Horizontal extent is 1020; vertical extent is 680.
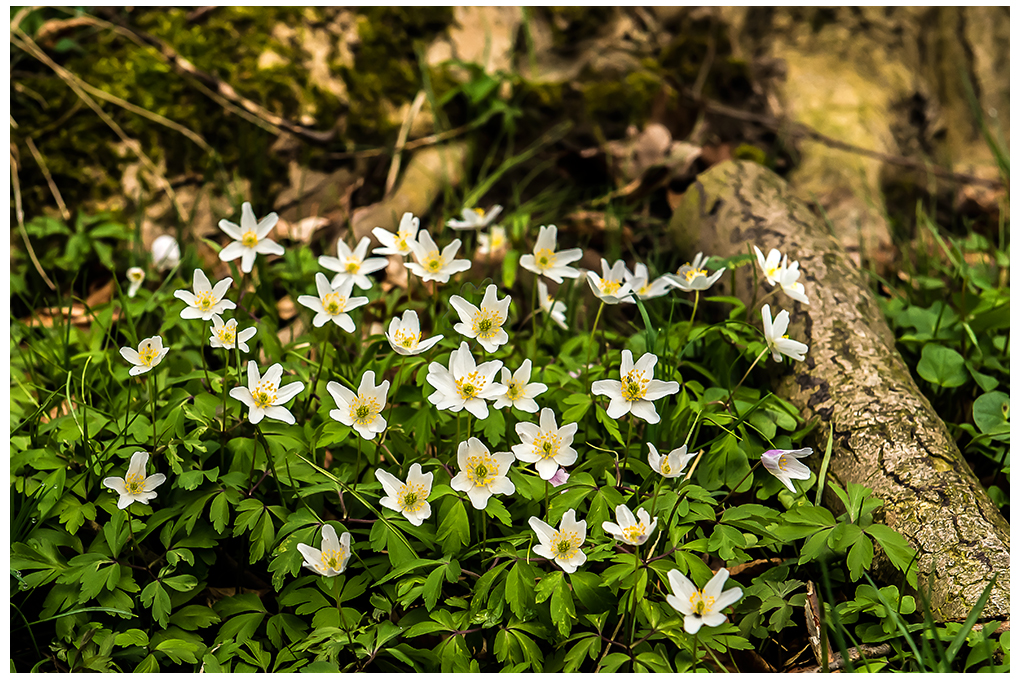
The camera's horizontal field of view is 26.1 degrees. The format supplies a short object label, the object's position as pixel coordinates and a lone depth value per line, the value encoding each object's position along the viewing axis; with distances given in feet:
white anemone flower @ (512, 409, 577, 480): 3.37
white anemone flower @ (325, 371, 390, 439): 3.40
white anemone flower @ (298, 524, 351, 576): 3.37
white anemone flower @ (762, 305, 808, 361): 3.53
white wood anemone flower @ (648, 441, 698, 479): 3.35
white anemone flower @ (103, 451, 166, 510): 3.40
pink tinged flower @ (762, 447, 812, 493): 3.40
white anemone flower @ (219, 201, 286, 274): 3.68
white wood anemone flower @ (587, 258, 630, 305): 3.55
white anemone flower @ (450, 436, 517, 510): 3.34
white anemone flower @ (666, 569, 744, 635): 3.24
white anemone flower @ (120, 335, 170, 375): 3.42
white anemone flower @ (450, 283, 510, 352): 3.41
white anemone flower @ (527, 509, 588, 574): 3.33
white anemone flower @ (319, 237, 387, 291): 3.64
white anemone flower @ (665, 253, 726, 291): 3.63
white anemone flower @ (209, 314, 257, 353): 3.46
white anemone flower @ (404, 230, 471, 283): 3.57
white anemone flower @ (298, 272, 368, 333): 3.55
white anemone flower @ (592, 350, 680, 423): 3.41
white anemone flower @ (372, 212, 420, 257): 3.59
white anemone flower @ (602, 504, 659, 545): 3.28
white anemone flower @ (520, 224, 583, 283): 3.59
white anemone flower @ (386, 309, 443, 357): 3.45
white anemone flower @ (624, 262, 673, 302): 3.68
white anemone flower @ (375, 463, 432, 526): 3.35
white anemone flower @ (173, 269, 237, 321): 3.51
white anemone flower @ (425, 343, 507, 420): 3.34
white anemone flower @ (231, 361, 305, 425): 3.40
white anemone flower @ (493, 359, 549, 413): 3.40
